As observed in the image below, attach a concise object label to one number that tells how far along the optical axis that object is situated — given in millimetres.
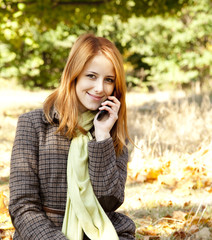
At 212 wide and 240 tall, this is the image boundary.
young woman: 2975
